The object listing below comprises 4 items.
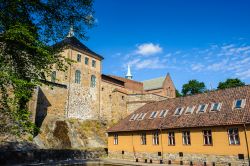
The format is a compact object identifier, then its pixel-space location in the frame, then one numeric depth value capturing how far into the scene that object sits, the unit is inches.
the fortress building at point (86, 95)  1408.7
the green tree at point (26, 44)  417.7
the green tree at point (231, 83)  2148.1
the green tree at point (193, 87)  2755.4
